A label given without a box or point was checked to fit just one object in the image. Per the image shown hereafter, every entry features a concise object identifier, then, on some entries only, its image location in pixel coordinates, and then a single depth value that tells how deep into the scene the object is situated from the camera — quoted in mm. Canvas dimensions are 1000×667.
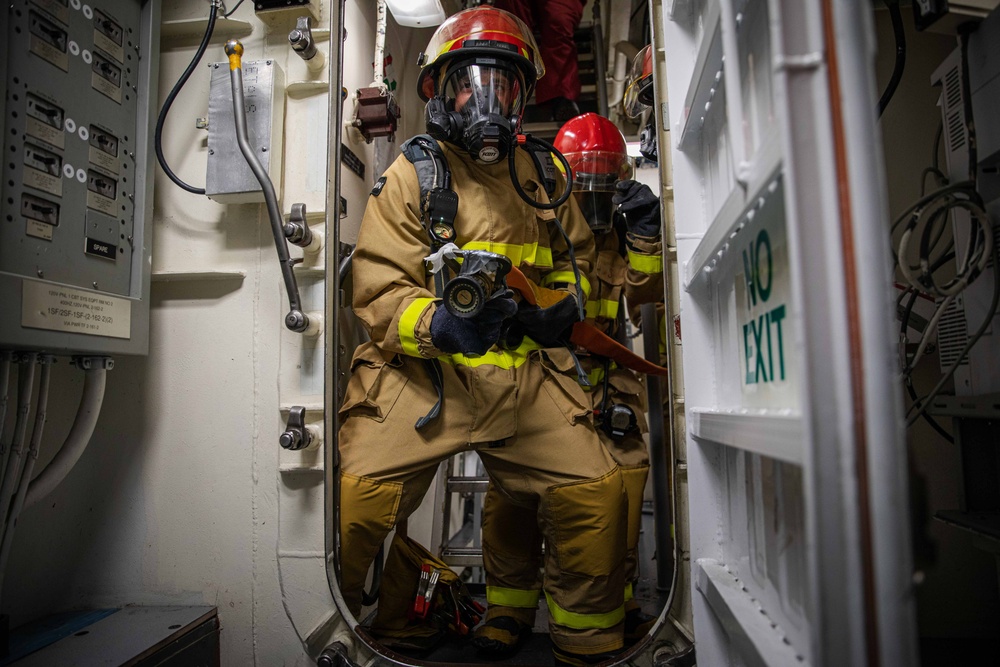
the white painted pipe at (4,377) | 1458
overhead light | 2375
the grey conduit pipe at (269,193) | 1731
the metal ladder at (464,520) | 2914
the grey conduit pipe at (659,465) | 2785
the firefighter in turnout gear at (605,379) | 2266
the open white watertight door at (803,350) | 668
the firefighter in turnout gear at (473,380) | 1848
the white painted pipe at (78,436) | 1652
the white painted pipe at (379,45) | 2402
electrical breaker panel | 1486
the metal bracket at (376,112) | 2180
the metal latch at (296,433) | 1707
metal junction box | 1848
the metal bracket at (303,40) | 1799
